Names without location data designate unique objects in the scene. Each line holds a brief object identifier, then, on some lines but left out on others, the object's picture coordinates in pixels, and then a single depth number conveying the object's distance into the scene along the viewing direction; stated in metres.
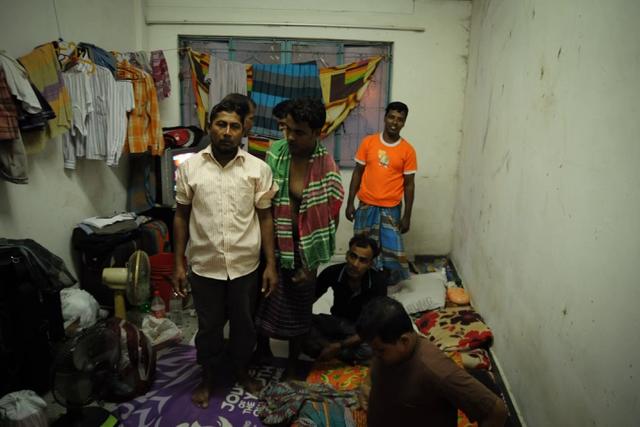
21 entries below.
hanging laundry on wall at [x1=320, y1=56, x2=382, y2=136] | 4.15
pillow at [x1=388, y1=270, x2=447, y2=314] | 3.35
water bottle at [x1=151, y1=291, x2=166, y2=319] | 3.10
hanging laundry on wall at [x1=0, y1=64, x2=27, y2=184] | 2.11
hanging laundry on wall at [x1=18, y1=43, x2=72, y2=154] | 2.50
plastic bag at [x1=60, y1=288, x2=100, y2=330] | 2.71
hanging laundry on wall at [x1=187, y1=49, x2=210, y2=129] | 4.10
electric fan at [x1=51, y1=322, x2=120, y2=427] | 1.83
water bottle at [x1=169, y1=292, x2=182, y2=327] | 3.14
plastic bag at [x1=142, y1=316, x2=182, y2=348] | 2.73
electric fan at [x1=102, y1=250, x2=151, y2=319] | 2.57
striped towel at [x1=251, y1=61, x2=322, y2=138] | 4.12
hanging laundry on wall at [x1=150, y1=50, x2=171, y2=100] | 3.99
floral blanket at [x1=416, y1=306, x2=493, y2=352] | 2.70
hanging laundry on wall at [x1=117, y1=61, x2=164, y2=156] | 3.54
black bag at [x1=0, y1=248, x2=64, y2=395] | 2.06
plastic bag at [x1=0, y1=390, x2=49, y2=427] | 1.81
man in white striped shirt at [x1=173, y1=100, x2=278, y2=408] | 1.88
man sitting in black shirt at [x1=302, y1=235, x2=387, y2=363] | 2.43
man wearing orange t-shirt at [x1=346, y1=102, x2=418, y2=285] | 3.33
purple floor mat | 2.05
